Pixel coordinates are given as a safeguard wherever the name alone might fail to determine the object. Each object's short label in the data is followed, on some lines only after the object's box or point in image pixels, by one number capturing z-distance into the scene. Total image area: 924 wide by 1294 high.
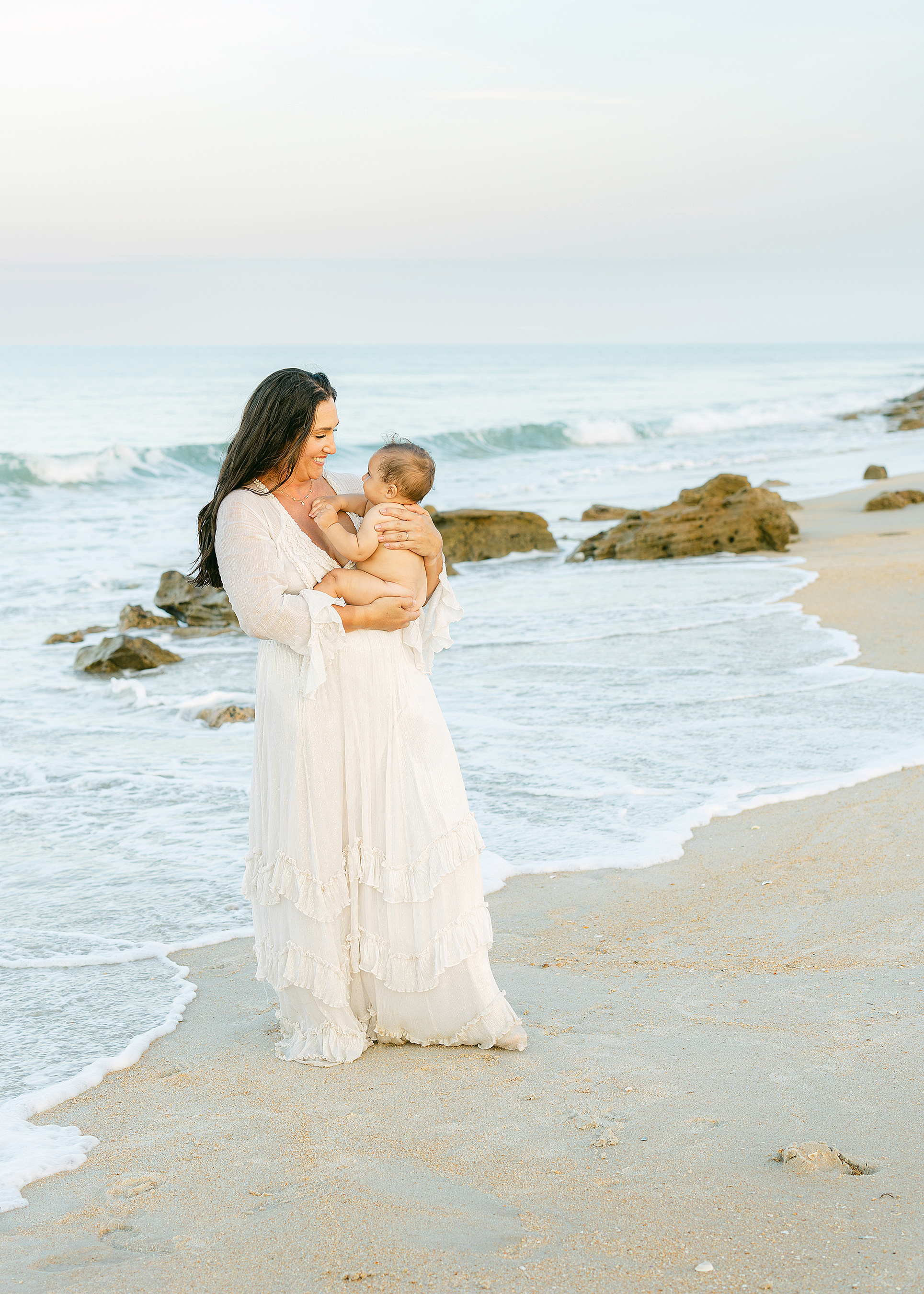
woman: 3.51
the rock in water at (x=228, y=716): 8.10
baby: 3.55
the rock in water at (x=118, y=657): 9.58
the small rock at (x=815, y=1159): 2.74
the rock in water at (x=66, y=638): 11.02
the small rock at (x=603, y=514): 18.28
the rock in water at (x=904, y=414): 36.34
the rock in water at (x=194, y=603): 11.64
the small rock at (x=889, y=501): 16.23
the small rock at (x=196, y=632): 11.20
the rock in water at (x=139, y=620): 11.51
